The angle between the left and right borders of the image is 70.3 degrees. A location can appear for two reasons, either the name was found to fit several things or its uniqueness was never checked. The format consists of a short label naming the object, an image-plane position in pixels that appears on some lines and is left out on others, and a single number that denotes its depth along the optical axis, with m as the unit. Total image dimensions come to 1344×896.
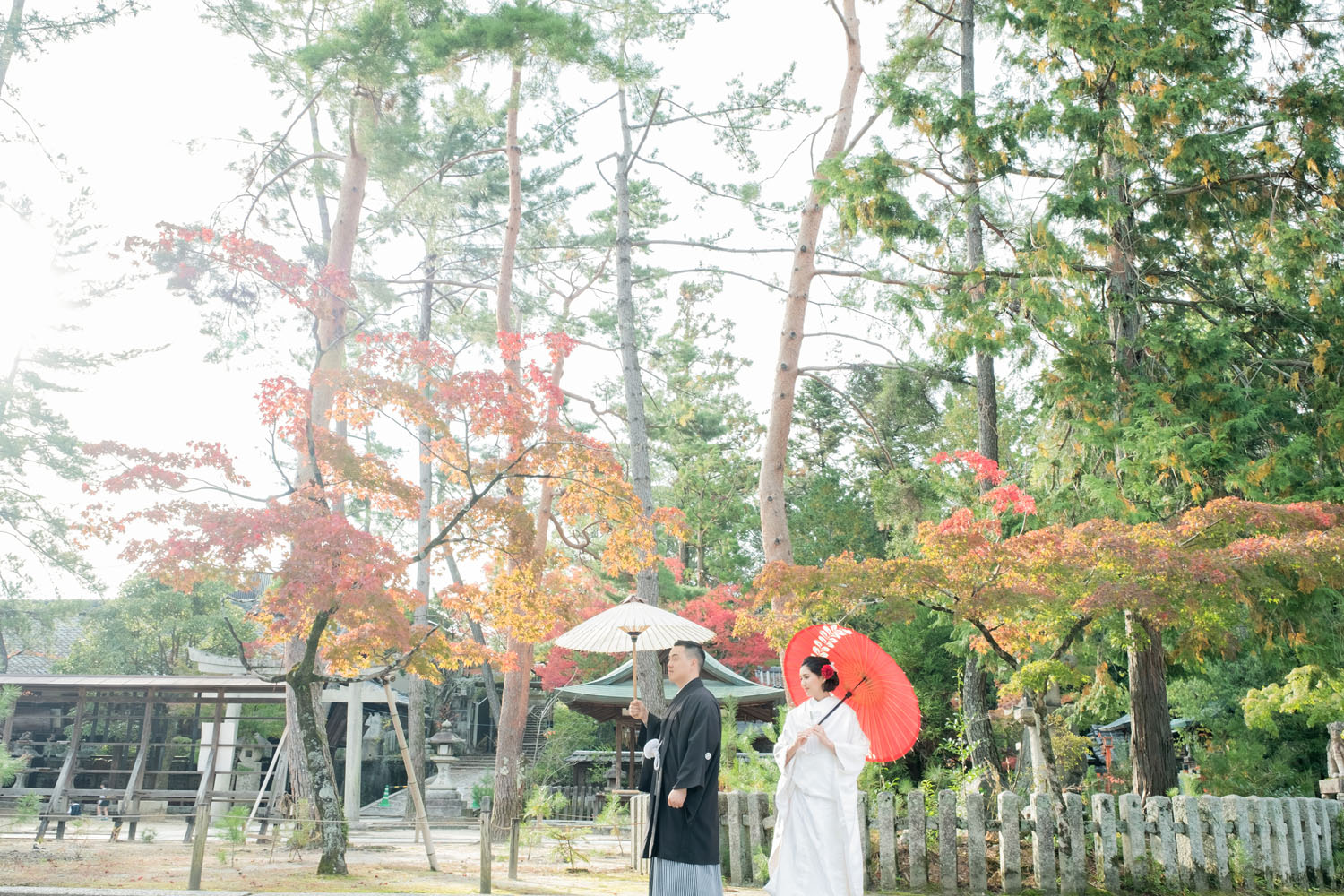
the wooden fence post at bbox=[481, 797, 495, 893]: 7.51
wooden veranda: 13.30
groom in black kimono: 4.86
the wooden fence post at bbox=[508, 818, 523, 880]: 8.74
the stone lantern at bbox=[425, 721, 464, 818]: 20.41
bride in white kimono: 5.33
